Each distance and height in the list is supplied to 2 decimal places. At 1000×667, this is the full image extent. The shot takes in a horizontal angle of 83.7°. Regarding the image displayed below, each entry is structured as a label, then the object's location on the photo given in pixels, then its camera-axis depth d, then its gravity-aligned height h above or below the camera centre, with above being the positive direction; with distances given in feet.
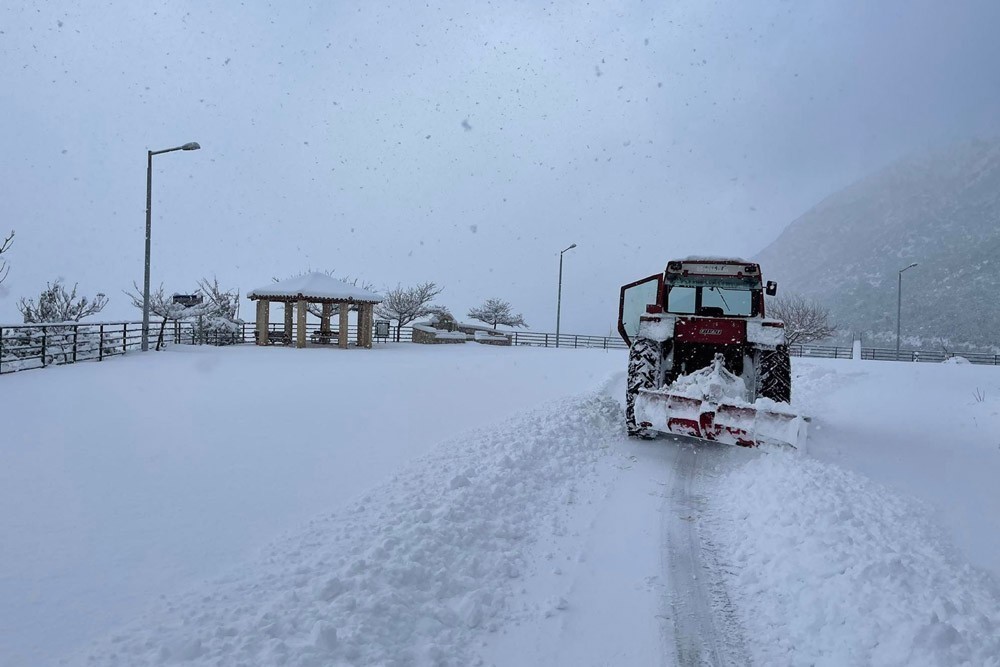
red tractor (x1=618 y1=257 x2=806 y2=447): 20.02 -0.88
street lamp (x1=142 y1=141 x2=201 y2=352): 61.82 +10.27
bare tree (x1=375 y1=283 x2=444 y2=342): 138.10 +5.24
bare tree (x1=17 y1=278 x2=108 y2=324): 91.04 +0.92
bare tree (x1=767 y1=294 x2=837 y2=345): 152.05 +5.49
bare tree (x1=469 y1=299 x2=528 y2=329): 164.35 +4.32
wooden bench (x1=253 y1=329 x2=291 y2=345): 90.27 -2.76
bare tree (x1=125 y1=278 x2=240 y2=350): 96.07 +1.56
